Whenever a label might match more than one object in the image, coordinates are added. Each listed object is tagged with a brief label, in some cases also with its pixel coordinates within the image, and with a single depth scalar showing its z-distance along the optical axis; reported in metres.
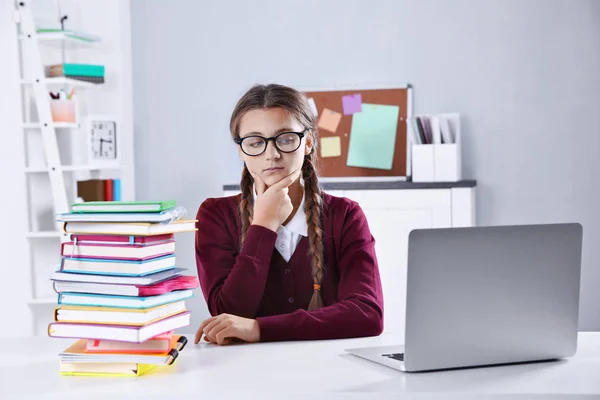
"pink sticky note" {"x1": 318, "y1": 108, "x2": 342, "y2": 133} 4.02
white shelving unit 3.59
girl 1.77
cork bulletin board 3.93
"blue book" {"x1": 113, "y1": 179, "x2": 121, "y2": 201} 3.76
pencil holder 3.64
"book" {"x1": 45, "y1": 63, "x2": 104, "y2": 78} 3.67
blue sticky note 3.94
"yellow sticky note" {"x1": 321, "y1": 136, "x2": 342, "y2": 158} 4.02
